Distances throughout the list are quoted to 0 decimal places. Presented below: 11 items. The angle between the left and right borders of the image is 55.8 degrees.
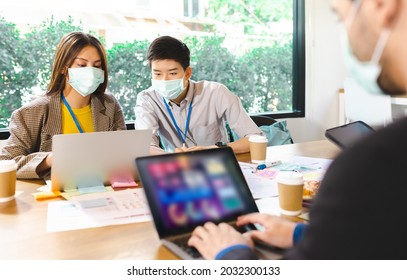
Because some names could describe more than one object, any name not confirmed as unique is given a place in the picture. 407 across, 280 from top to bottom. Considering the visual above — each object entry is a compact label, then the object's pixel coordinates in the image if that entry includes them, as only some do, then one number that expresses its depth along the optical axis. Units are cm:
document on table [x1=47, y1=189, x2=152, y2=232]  103
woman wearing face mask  168
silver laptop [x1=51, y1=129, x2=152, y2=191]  122
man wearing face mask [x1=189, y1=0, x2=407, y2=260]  46
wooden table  85
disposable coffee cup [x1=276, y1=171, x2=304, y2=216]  108
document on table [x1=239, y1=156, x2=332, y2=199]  129
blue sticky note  130
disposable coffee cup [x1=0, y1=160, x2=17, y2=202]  119
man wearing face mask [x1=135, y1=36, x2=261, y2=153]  218
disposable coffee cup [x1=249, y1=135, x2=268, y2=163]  168
